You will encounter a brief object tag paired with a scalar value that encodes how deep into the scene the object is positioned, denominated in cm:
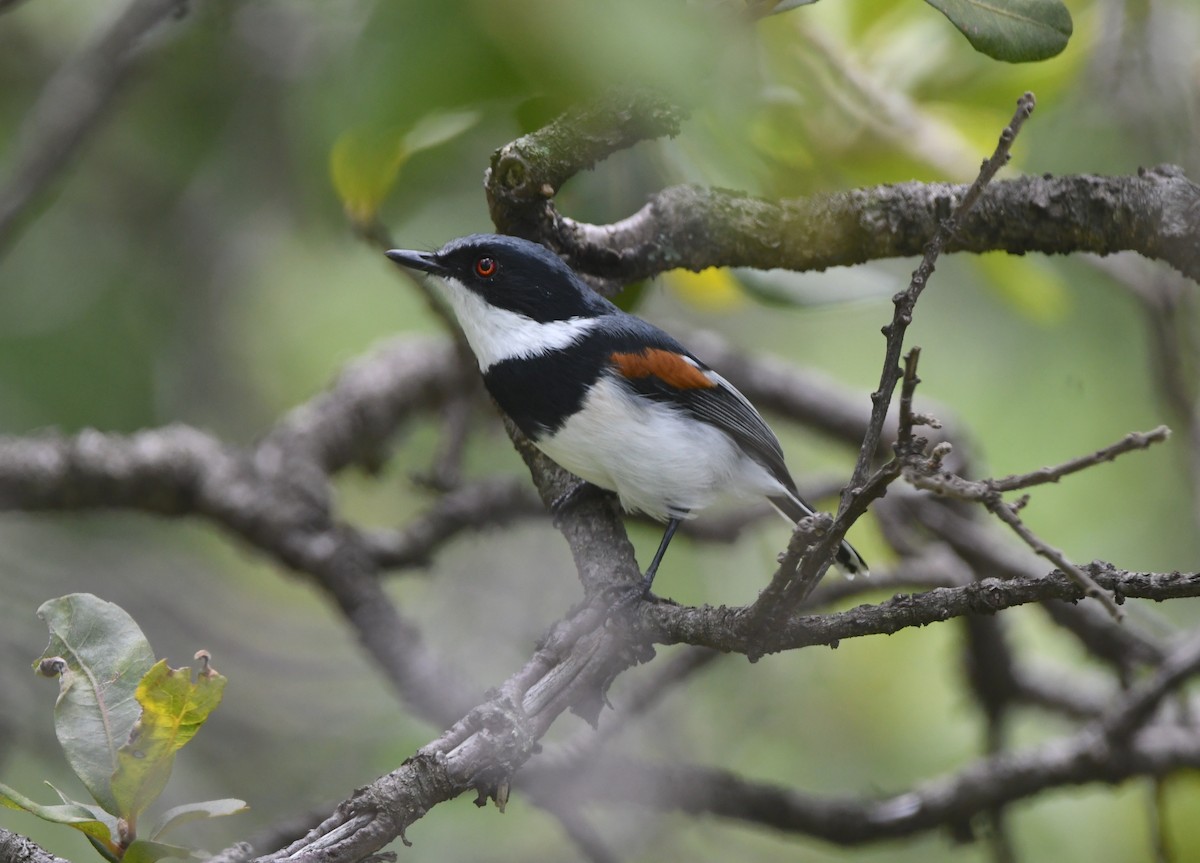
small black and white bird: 596
